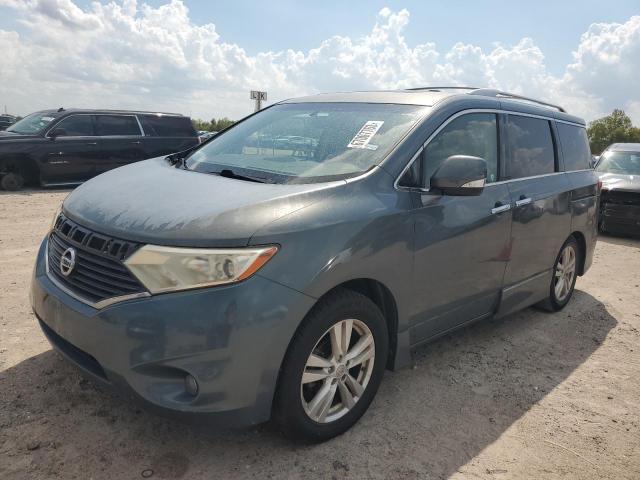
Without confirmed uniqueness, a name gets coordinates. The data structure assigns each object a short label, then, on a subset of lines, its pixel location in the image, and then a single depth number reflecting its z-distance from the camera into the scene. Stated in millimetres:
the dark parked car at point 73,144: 10609
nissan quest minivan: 2191
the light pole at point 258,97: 15051
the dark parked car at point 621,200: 8836
